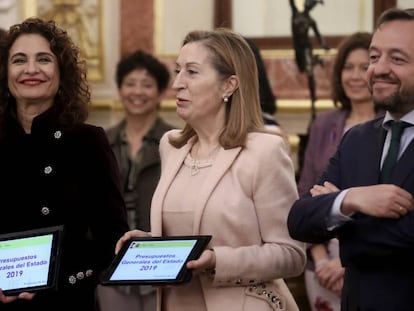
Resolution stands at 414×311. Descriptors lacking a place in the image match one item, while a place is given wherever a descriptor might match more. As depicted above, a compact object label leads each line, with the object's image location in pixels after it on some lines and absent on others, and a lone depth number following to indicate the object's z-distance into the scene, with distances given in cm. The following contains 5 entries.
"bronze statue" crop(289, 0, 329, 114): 801
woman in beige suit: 456
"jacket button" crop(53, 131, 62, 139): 506
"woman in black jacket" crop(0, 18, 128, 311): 493
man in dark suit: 390
